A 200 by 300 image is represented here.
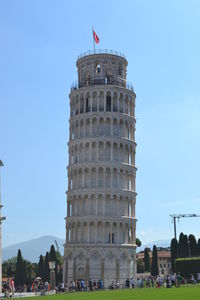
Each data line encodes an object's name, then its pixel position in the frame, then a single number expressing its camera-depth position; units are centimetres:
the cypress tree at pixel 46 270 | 10122
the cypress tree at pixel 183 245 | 10301
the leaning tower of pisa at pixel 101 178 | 7700
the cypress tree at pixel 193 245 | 10359
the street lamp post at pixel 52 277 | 6101
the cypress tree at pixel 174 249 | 10469
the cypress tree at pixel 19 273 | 9862
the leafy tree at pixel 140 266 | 12719
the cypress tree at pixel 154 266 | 10581
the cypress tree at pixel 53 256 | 10181
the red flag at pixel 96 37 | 8272
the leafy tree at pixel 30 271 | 11820
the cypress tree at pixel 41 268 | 10238
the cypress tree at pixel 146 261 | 11662
